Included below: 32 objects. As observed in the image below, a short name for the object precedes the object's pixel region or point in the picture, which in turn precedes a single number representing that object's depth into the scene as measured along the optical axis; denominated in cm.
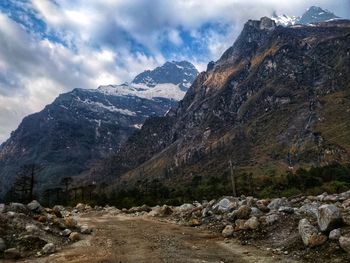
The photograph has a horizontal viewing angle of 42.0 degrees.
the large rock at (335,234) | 1828
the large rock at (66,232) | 2756
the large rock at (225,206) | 3374
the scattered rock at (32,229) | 2548
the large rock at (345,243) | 1694
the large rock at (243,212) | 2774
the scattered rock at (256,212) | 2747
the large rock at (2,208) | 2995
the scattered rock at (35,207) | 3469
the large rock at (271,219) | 2466
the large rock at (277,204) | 3100
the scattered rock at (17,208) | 3083
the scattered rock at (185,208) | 4377
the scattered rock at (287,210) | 2567
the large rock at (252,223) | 2453
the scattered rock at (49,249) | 2226
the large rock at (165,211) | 4547
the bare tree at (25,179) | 8600
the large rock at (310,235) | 1873
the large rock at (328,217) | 1909
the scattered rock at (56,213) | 3856
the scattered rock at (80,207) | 6999
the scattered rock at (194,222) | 3349
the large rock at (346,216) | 1969
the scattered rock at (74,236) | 2651
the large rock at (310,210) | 2391
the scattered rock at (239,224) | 2533
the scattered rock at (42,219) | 2950
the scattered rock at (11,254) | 2117
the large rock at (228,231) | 2545
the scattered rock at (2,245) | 2193
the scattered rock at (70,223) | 3053
